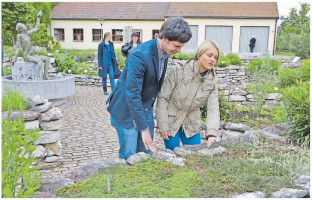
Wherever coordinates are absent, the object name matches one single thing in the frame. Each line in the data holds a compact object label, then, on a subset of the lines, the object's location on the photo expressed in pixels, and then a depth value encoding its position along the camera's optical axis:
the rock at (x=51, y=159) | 4.74
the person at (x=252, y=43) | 25.69
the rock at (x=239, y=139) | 3.71
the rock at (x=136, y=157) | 3.03
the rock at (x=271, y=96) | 8.34
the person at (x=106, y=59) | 9.66
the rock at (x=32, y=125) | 4.59
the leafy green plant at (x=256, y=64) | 13.47
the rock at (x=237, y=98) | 8.63
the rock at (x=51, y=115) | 4.78
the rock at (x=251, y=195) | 2.43
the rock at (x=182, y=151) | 3.30
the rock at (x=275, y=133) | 4.11
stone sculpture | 7.74
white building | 26.08
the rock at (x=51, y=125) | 4.75
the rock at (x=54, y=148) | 4.81
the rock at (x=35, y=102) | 4.98
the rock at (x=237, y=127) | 5.96
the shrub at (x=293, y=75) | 8.09
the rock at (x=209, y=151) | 3.30
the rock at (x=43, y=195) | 2.35
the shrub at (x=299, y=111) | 4.16
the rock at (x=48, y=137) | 4.73
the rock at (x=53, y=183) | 2.54
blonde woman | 3.14
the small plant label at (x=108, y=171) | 2.41
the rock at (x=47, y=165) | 4.57
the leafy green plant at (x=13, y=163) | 2.21
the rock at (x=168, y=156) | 3.05
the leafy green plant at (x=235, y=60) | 15.88
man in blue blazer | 2.77
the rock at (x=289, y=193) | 2.44
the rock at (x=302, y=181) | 2.64
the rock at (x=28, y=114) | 4.49
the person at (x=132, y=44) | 7.69
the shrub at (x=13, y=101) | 4.88
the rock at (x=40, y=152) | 4.64
